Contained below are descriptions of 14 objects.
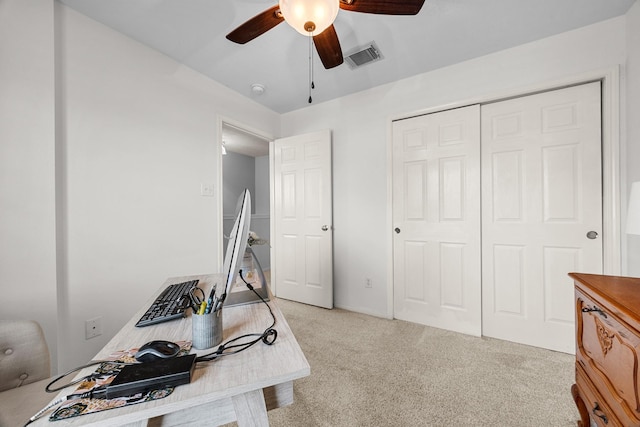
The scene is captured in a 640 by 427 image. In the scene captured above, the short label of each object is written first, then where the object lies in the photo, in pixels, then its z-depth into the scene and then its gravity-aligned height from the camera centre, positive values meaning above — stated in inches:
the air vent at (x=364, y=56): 80.8 +52.4
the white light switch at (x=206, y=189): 94.1 +9.1
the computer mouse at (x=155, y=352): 25.3 -14.2
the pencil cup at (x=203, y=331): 28.3 -13.3
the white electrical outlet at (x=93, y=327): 65.7 -30.0
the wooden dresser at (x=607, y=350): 30.9 -20.6
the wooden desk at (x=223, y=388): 19.3 -15.4
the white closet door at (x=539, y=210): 73.6 -0.1
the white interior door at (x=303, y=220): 115.6 -3.8
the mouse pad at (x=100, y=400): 19.0 -15.0
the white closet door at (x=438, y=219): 88.7 -3.2
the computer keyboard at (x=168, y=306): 35.5 -14.7
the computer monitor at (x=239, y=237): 32.4 -3.2
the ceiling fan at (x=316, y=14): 44.0 +38.1
